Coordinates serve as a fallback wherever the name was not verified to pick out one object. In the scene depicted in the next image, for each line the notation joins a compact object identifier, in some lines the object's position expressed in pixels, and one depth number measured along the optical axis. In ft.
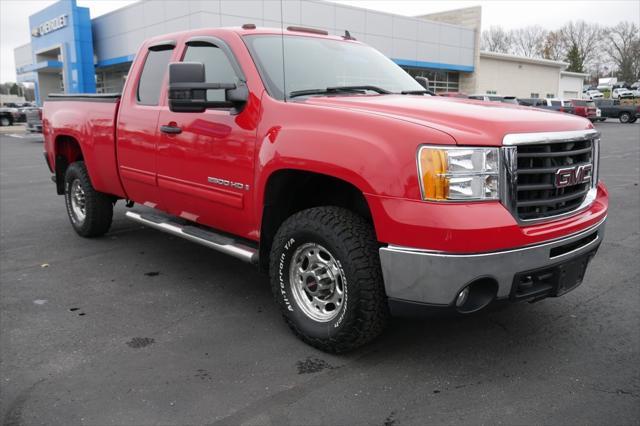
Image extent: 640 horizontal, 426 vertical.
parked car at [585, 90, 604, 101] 199.98
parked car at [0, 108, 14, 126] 116.16
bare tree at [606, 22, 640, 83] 283.38
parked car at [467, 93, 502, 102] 83.14
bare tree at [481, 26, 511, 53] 325.62
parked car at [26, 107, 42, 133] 74.54
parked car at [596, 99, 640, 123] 122.31
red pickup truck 9.29
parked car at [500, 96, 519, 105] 79.15
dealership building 87.71
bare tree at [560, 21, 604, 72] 300.61
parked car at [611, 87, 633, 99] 182.06
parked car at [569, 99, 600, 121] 107.14
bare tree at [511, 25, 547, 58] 313.12
